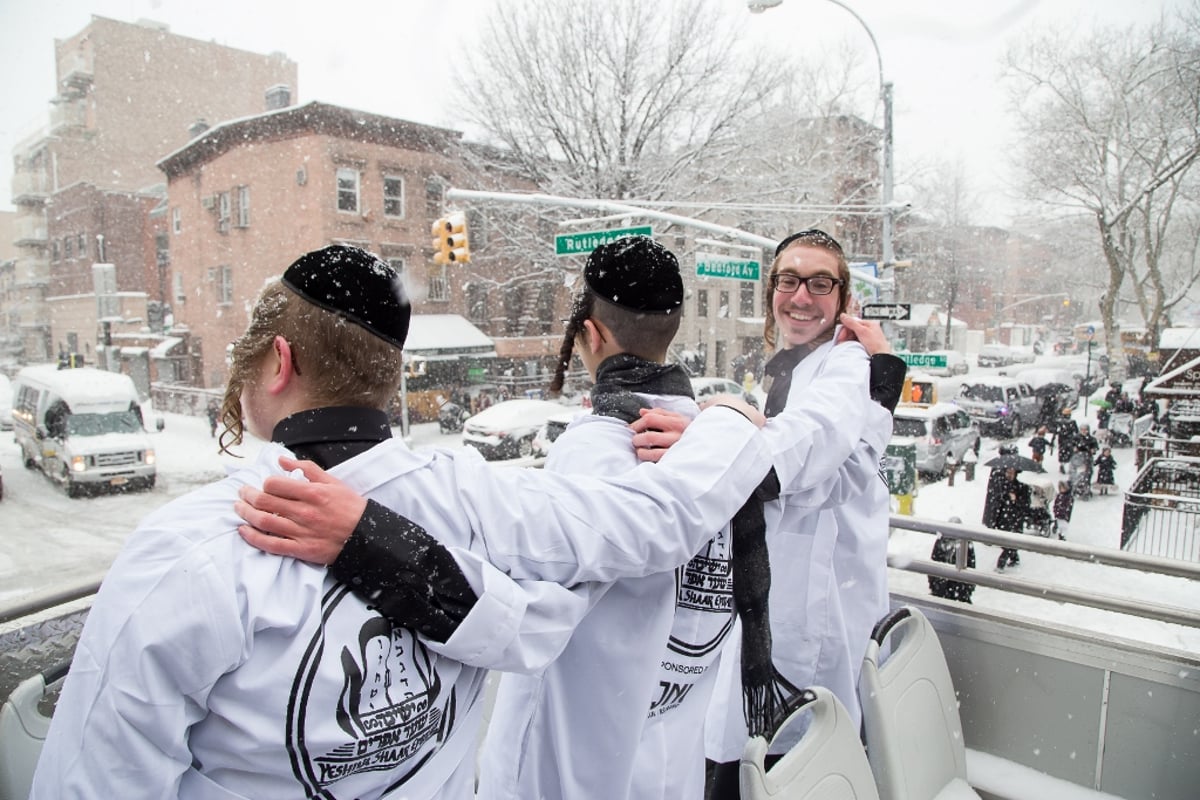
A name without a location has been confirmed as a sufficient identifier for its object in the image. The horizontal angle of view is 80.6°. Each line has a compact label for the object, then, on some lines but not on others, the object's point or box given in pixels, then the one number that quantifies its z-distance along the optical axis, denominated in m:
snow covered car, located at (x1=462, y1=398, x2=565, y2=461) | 15.40
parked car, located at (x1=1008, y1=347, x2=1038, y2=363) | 44.84
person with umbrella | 9.12
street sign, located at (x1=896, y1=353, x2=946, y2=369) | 10.14
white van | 14.38
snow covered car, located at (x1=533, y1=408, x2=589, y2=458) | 13.73
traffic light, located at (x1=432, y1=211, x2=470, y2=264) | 12.91
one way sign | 8.68
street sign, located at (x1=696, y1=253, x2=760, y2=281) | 10.73
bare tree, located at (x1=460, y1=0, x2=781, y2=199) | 19.73
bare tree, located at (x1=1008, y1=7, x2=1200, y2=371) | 18.78
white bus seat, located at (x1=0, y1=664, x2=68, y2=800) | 1.61
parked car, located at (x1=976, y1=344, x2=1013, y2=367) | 44.44
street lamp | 12.52
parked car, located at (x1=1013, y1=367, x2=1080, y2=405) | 21.77
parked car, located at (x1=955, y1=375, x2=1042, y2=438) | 20.28
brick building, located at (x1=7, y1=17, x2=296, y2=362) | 30.23
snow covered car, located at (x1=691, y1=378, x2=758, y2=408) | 18.53
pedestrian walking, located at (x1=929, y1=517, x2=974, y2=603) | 4.98
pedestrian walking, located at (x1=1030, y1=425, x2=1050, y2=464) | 12.73
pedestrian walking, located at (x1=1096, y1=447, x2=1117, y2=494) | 13.19
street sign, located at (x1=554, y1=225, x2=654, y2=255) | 9.45
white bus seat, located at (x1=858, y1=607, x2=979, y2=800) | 1.97
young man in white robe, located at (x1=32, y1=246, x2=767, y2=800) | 0.88
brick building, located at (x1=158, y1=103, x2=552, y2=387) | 24.16
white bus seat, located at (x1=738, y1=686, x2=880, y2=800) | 1.42
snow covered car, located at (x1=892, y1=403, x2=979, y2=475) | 14.75
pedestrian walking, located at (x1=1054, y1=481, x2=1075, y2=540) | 10.97
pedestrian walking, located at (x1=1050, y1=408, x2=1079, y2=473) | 13.12
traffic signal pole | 10.63
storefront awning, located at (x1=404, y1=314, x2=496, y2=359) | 25.09
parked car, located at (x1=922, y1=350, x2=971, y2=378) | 35.12
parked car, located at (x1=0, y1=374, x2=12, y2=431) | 17.69
